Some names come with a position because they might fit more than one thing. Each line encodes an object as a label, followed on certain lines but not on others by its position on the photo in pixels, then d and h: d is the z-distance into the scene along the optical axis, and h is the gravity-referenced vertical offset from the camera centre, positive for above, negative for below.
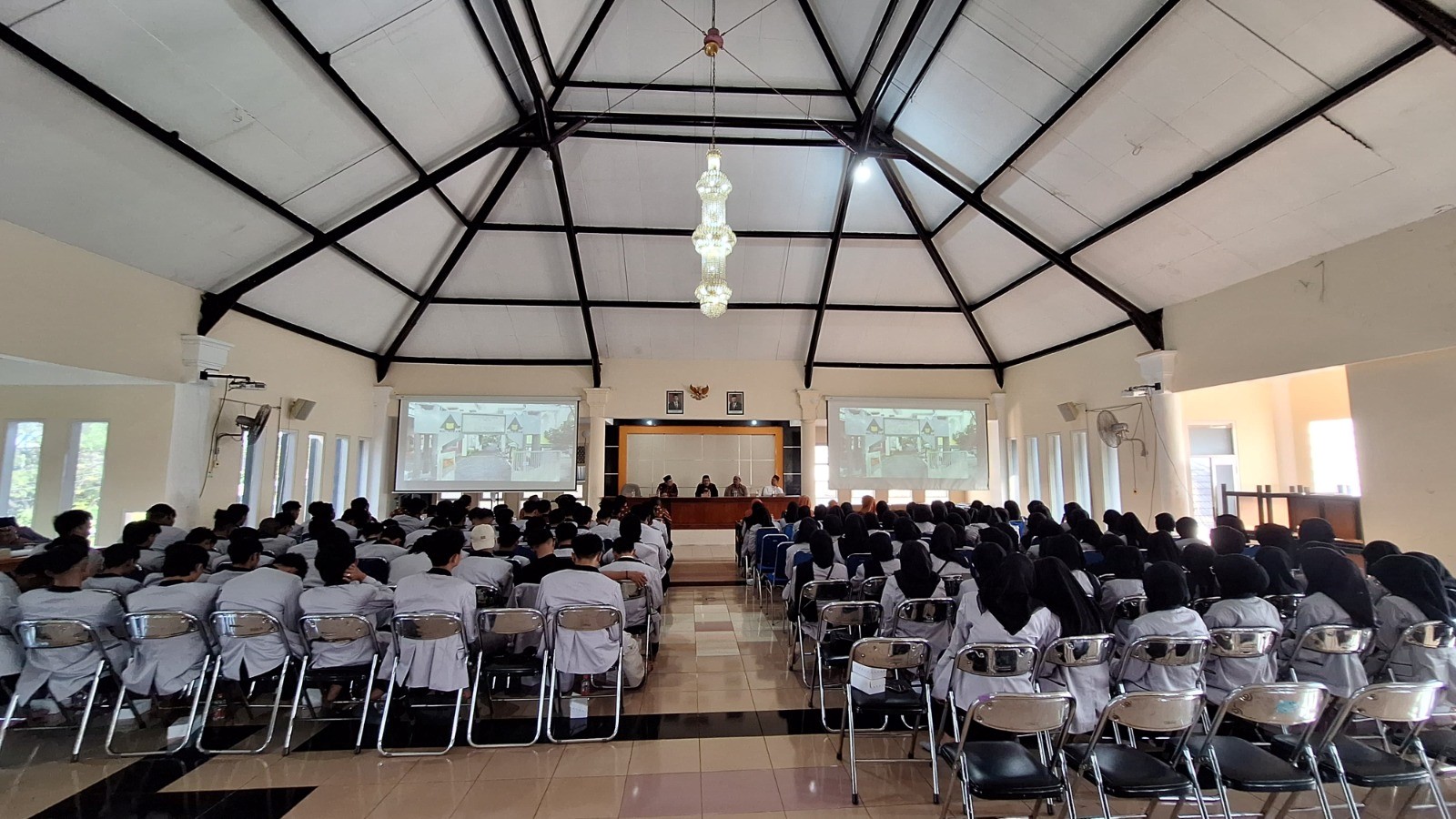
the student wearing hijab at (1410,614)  3.19 -0.67
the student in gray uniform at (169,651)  3.56 -0.98
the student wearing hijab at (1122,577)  4.13 -0.65
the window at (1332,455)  9.66 +0.45
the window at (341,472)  11.05 +0.16
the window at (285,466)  9.39 +0.23
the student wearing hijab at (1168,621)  3.01 -0.66
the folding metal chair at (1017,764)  2.37 -1.11
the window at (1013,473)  12.84 +0.20
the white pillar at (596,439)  12.60 +0.87
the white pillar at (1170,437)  8.56 +0.63
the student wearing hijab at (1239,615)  3.20 -0.69
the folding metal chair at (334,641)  3.55 -0.99
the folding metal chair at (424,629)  3.51 -0.82
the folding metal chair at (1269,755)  2.39 -1.10
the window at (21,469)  7.83 +0.15
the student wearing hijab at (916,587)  3.89 -0.66
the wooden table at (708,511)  12.78 -0.60
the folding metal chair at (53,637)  3.32 -0.83
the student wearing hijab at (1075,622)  2.98 -0.66
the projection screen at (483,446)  11.98 +0.68
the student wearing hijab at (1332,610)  3.21 -0.67
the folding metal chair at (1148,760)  2.38 -1.11
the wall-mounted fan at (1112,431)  9.34 +0.78
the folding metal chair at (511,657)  3.69 -1.12
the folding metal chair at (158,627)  3.41 -0.79
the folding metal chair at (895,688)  3.12 -1.18
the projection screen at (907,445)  12.80 +0.77
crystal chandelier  6.23 +2.56
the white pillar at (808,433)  13.03 +1.03
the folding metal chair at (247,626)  3.53 -0.82
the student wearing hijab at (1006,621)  2.90 -0.65
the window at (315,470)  10.36 +0.19
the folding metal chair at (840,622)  3.94 -0.91
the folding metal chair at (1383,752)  2.41 -1.11
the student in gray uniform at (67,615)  3.46 -0.75
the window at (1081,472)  10.58 +0.18
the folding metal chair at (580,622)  3.77 -0.84
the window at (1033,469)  12.14 +0.28
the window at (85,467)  7.61 +0.17
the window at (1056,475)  11.38 +0.15
